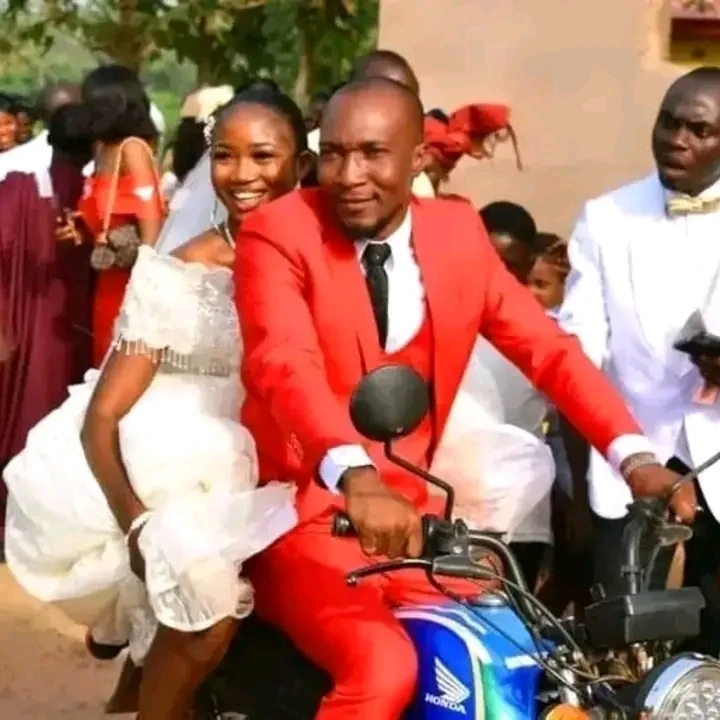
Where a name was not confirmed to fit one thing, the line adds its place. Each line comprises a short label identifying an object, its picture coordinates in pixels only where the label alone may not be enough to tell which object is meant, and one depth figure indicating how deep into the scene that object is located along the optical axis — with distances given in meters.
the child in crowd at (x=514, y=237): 5.66
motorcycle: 2.65
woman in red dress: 7.02
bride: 3.51
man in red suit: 3.21
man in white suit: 4.28
